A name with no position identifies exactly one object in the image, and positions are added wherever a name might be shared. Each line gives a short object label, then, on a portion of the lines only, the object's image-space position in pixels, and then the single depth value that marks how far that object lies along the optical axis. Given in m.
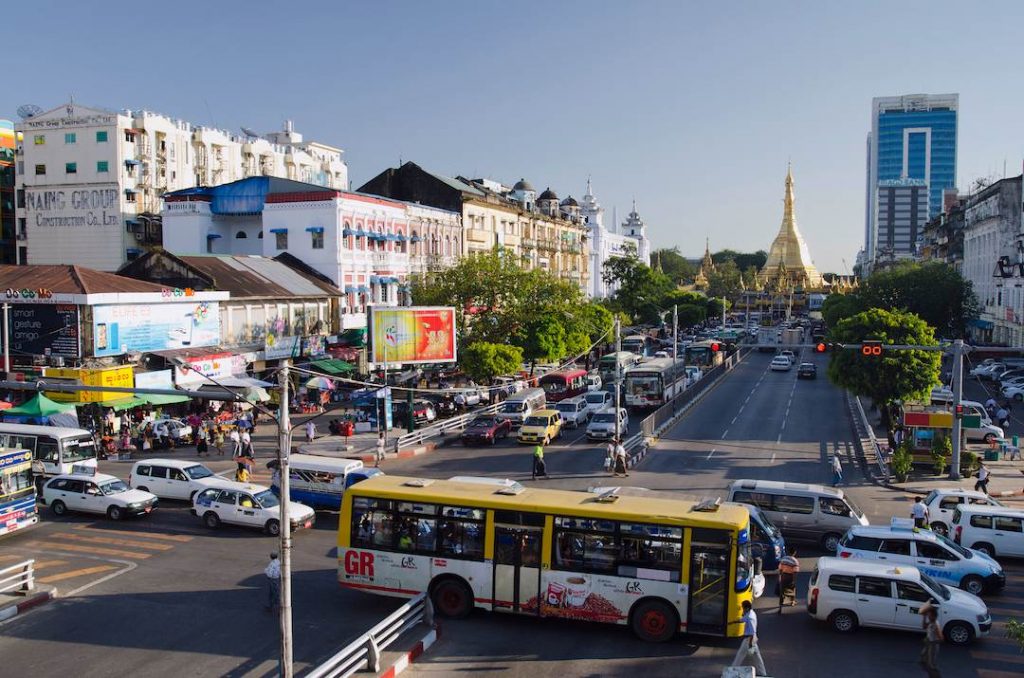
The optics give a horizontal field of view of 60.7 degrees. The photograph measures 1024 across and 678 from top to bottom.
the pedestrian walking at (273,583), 17.44
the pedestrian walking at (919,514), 22.95
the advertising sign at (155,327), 38.16
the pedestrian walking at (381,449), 34.38
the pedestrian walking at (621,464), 31.62
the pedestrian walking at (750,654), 13.81
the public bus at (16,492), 22.45
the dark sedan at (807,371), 65.50
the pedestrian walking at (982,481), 27.78
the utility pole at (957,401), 29.31
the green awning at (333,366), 48.72
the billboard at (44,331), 37.56
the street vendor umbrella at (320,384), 42.41
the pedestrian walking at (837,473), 30.08
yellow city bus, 15.86
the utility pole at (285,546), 12.53
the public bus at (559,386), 51.03
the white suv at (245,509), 23.69
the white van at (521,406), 41.31
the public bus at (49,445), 29.08
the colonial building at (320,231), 55.28
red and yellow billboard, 41.28
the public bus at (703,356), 74.50
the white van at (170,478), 27.00
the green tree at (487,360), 47.66
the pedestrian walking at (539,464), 30.34
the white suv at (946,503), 23.48
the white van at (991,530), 21.69
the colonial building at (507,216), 72.31
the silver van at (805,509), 22.39
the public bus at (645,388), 48.16
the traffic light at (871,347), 30.44
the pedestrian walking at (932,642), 14.47
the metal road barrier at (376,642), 13.61
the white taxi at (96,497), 24.92
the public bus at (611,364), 60.00
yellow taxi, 37.66
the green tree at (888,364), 36.50
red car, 37.84
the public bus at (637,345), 78.31
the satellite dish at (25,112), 78.97
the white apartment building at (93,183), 64.75
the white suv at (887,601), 16.12
